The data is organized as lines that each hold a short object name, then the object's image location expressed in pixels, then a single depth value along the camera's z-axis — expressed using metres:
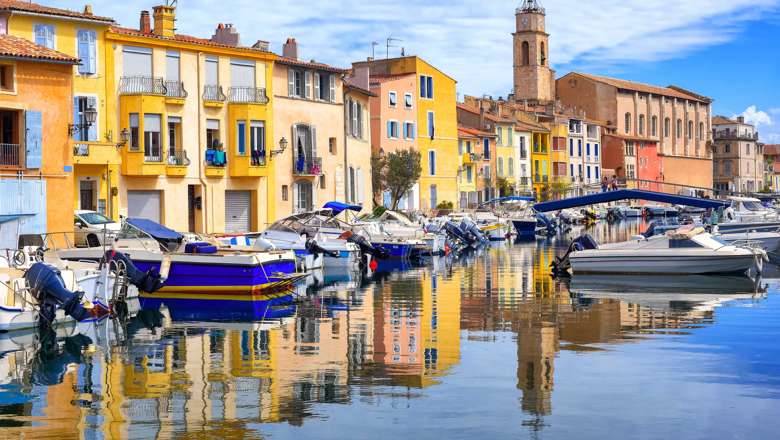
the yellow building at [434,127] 74.69
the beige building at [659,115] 125.12
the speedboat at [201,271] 27.81
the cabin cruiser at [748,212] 52.31
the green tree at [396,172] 67.06
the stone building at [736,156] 156.50
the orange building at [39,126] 33.09
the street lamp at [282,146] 49.59
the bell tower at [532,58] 127.75
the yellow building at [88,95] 40.19
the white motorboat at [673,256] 33.75
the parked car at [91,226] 33.84
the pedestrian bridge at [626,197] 37.38
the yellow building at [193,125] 43.72
